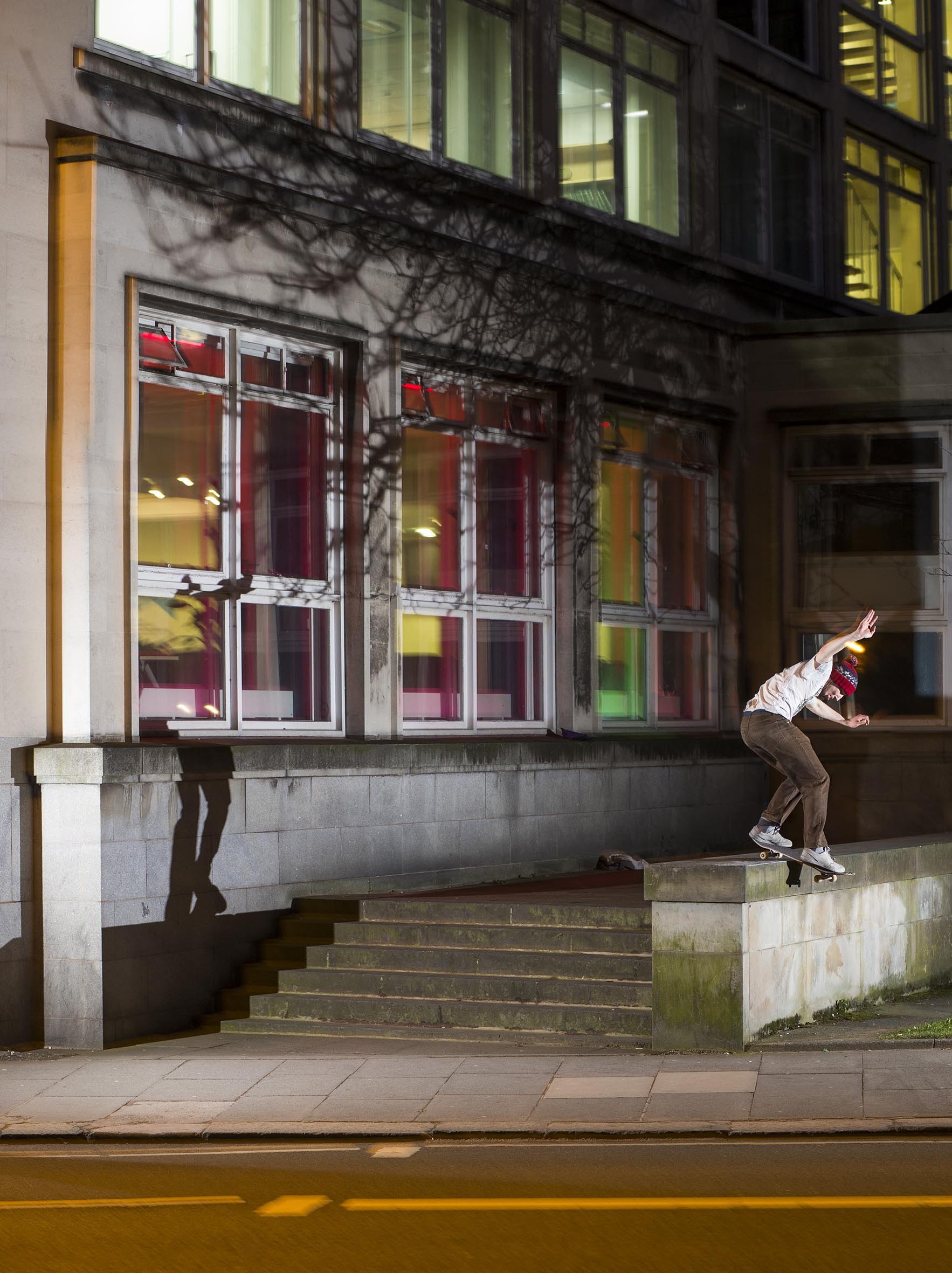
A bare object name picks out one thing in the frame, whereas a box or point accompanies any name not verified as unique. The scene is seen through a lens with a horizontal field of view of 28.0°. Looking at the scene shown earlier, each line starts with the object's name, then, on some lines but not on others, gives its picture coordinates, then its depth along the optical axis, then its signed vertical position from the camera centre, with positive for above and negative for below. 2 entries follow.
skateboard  12.80 -1.17
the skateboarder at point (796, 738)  12.65 -0.36
